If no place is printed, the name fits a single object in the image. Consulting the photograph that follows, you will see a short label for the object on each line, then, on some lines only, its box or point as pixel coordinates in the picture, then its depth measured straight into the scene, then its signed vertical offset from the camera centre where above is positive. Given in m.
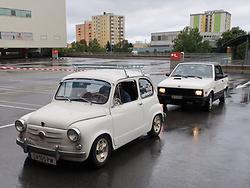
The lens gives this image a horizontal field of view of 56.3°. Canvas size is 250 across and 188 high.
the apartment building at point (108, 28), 112.85 +16.39
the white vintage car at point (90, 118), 3.93 -1.04
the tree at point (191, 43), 52.84 +4.16
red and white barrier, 23.18 -0.80
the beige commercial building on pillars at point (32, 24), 42.52 +7.08
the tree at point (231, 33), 47.72 +5.83
